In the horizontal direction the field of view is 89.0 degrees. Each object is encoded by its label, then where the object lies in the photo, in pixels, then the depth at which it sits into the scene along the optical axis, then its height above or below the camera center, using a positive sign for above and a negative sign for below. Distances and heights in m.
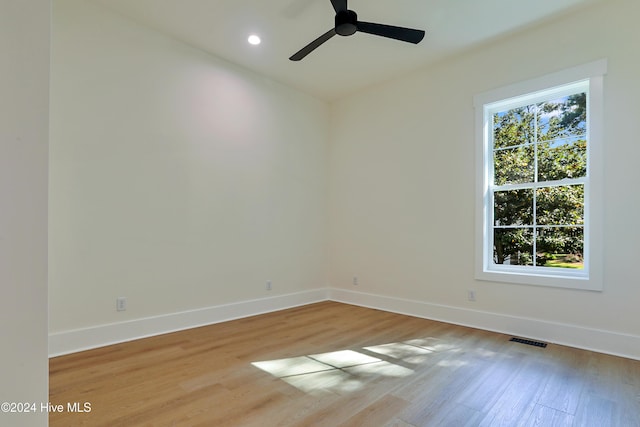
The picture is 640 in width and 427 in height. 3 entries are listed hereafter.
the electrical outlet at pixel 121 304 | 2.97 -0.83
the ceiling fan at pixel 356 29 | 2.46 +1.47
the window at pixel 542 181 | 2.91 +0.36
